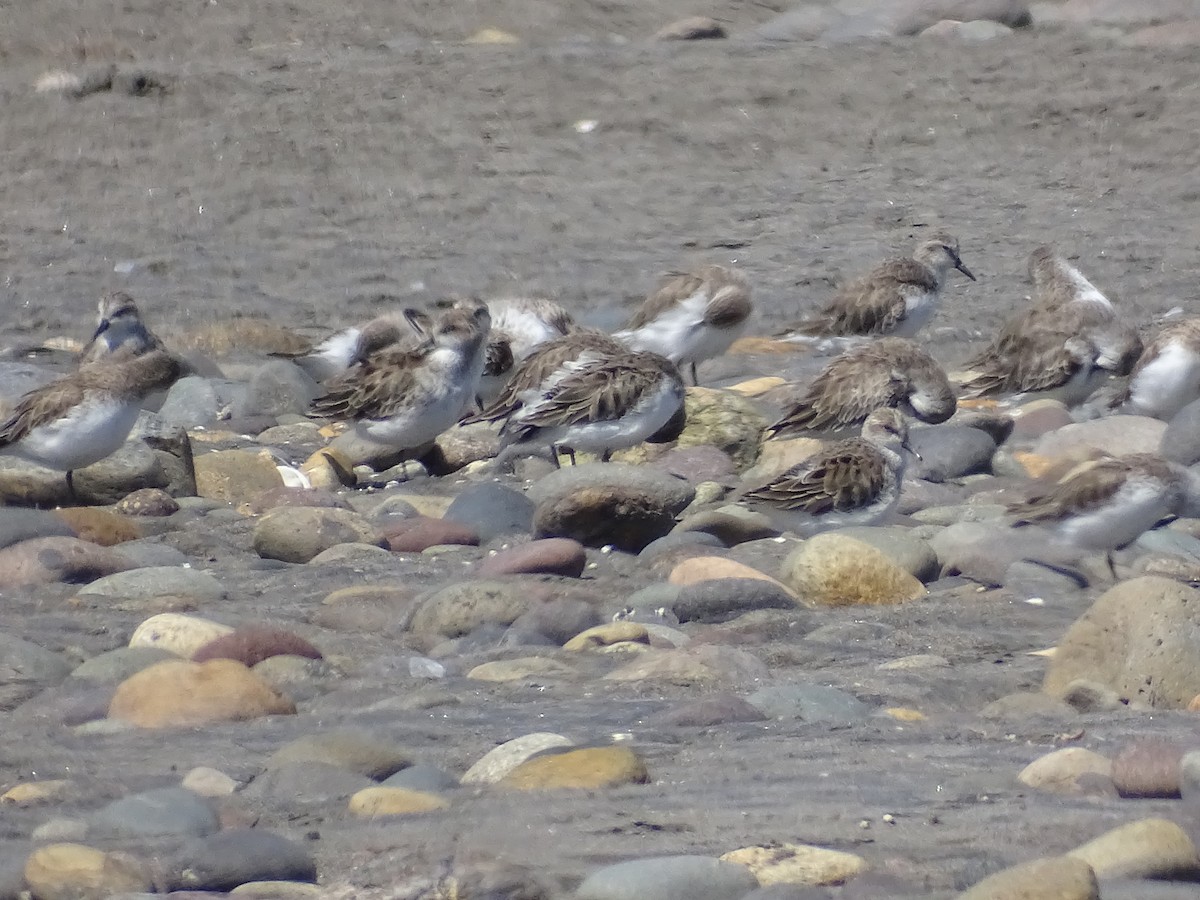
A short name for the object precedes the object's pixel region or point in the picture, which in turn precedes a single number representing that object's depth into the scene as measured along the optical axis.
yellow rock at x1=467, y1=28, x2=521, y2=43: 37.84
